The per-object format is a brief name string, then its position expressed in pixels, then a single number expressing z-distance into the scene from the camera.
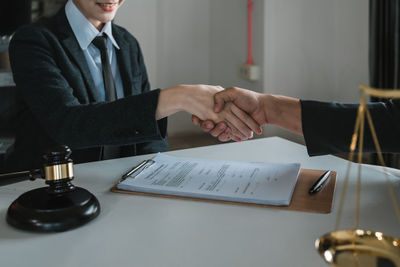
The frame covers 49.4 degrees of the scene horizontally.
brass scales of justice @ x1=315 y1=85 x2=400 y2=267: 0.45
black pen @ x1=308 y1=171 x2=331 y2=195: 0.88
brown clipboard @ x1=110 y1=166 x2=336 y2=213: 0.80
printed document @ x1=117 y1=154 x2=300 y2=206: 0.85
